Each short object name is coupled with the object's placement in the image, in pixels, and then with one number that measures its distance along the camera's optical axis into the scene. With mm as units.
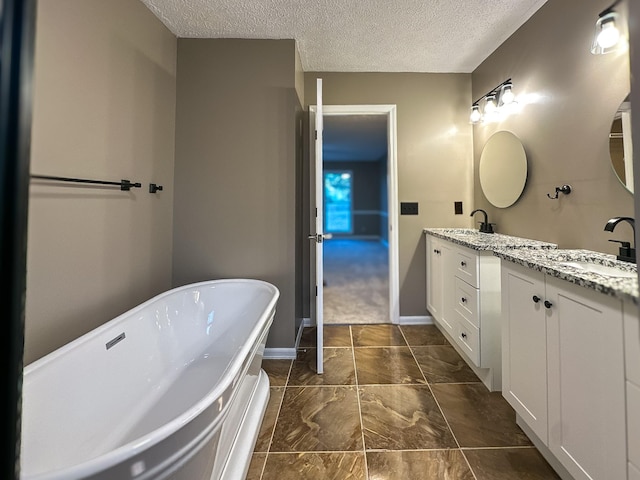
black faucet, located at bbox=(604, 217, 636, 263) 1243
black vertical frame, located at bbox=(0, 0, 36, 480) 290
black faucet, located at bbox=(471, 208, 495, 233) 2431
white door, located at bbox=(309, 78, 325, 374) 1969
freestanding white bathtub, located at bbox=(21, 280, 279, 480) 715
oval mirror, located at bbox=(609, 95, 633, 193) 1344
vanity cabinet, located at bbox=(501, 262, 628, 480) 888
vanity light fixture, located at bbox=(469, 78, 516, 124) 2172
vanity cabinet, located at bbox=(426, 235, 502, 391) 1762
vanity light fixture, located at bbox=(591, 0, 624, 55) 1346
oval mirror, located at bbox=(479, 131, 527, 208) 2145
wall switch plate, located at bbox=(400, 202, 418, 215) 2816
